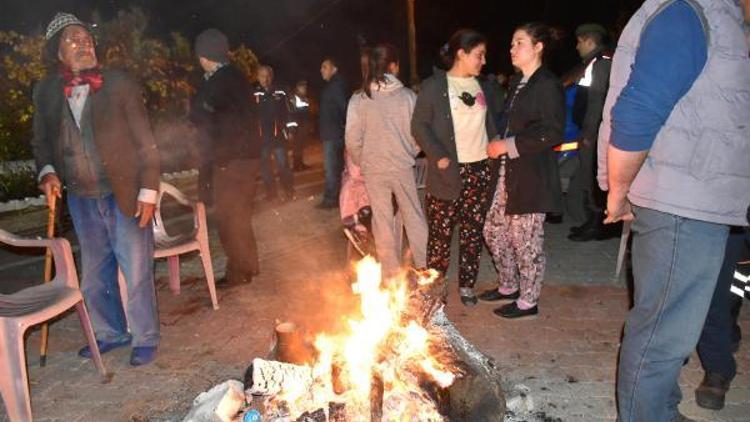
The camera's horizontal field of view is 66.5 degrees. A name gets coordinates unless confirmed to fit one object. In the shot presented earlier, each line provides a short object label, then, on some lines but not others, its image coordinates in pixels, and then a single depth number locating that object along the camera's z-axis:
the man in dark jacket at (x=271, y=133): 9.66
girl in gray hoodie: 4.62
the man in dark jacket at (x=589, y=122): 5.86
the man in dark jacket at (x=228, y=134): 5.16
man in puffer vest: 2.22
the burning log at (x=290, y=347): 3.36
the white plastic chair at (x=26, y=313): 3.19
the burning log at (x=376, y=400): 2.75
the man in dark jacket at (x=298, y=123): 12.11
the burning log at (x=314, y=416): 2.76
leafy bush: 11.77
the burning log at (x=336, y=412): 2.79
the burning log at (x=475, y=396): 2.98
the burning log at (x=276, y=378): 3.07
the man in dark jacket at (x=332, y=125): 9.00
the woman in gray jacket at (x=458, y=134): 4.39
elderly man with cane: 3.82
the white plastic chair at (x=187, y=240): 4.73
